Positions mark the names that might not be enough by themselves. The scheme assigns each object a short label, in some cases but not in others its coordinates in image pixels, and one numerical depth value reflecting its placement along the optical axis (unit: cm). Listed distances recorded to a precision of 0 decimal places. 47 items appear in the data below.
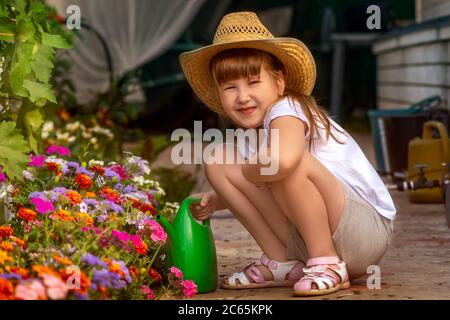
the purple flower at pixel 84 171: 392
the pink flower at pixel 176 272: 358
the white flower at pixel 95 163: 427
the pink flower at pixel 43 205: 334
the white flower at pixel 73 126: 685
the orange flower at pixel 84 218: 334
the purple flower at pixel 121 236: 328
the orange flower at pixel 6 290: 278
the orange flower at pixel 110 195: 381
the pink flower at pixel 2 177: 363
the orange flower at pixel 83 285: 281
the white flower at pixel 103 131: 675
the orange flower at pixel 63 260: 297
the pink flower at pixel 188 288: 354
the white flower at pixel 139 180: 431
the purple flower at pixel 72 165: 397
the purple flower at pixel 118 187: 411
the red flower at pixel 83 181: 380
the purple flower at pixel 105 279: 288
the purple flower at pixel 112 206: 355
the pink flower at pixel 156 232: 363
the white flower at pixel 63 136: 646
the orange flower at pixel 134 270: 350
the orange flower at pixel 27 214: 342
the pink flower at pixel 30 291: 273
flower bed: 289
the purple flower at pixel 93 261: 296
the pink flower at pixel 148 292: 339
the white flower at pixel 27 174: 394
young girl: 358
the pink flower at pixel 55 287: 270
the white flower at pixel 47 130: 646
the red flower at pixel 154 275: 367
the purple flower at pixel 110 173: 407
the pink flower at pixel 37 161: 408
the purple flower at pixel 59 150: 445
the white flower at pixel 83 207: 357
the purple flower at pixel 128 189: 411
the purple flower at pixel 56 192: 345
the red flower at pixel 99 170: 412
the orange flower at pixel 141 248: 341
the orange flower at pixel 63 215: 329
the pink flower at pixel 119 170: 424
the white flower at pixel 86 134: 682
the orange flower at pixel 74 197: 348
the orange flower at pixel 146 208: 403
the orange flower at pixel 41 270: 285
